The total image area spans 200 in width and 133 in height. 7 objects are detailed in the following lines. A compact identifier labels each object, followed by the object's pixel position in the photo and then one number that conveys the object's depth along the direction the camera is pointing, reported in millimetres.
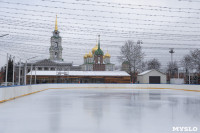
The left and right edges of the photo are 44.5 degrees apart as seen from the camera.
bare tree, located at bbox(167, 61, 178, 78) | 97525
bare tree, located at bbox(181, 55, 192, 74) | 82088
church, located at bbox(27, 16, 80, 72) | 113125
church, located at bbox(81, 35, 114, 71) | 113062
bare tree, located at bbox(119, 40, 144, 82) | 65500
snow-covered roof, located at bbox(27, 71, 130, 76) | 67688
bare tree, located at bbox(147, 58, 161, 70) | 104188
